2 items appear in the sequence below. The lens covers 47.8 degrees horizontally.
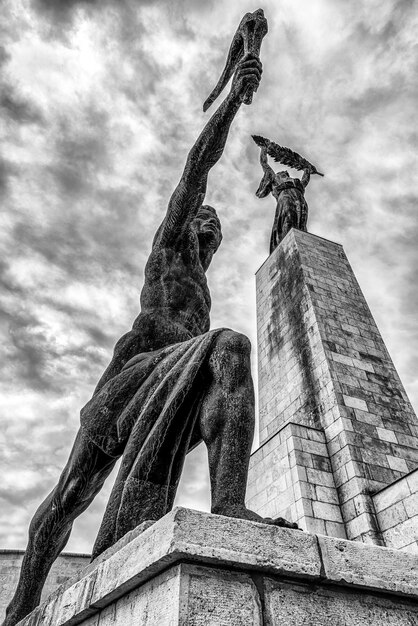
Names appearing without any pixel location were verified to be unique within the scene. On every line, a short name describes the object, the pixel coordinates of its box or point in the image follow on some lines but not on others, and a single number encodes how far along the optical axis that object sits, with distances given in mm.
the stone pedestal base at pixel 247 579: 1329
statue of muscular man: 2271
